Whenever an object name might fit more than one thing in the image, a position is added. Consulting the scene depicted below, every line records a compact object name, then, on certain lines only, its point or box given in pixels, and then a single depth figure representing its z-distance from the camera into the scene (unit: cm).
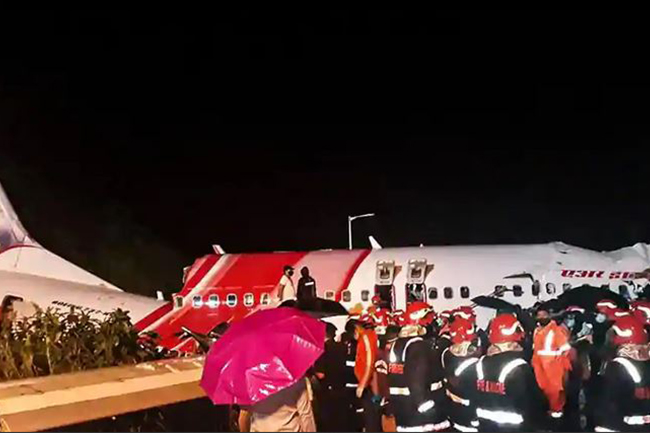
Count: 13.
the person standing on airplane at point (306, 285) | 1975
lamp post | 3529
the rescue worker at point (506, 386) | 719
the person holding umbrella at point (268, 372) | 466
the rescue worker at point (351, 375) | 913
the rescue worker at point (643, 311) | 899
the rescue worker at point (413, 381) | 806
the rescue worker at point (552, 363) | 823
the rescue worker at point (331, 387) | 766
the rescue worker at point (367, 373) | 916
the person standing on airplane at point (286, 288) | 1991
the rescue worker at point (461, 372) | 806
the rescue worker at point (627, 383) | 777
